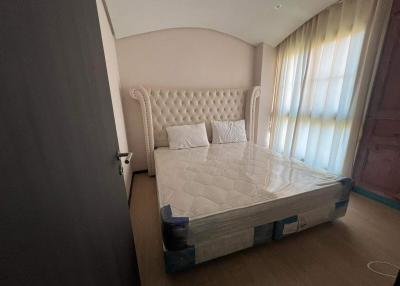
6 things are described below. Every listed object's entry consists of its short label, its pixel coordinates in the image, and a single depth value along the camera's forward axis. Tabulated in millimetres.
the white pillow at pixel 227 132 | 3092
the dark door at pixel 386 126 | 1875
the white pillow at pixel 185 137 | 2836
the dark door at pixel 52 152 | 303
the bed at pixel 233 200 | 1213
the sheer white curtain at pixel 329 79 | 2082
